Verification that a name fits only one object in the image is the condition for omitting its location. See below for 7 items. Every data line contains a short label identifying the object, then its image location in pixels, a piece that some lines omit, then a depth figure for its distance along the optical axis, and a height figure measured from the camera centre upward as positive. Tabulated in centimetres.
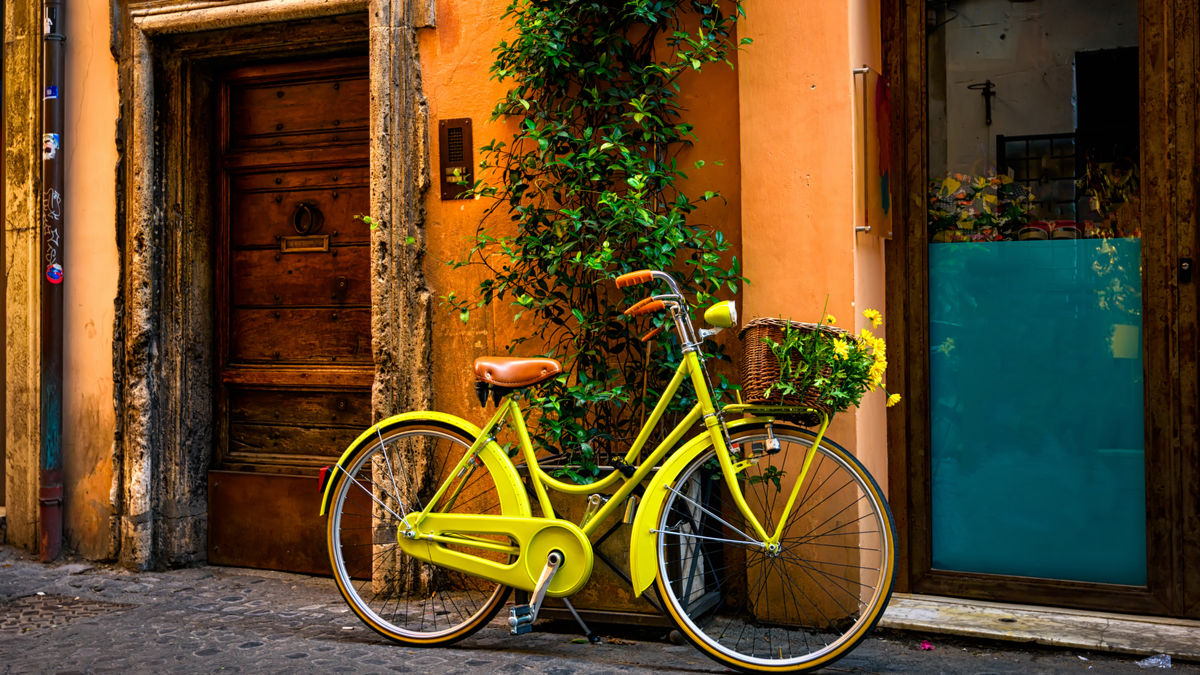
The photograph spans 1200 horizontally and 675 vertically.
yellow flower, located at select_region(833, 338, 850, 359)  326 -1
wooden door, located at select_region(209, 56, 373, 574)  520 +26
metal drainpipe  530 +50
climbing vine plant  401 +62
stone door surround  518 +40
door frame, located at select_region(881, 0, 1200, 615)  383 +7
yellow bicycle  342 -62
